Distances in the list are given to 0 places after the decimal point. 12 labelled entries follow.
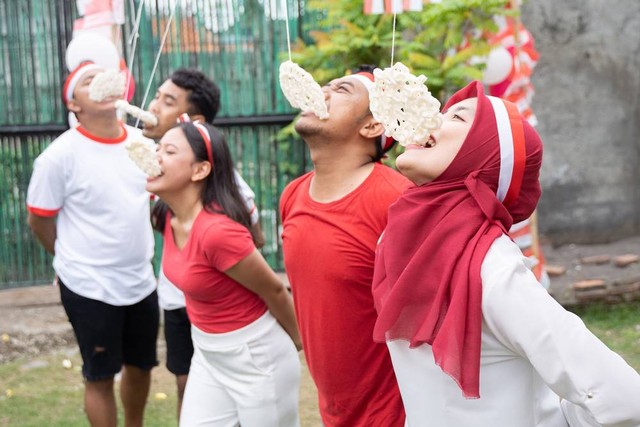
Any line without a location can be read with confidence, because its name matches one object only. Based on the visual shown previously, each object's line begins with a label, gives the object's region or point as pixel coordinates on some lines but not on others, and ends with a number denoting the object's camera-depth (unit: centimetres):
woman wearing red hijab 235
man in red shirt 340
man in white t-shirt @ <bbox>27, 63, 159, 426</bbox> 507
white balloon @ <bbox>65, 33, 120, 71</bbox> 611
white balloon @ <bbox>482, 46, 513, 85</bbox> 656
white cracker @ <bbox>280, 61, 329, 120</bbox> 346
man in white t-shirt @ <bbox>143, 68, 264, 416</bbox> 517
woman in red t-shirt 405
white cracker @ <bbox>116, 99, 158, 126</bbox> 482
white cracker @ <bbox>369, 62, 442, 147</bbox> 264
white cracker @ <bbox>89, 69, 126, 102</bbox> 511
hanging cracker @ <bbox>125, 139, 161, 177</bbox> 422
